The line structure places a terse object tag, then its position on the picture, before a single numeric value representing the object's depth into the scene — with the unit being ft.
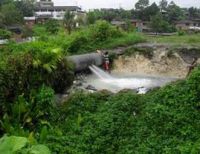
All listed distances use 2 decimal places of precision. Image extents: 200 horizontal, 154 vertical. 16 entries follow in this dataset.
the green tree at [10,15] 136.46
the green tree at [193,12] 194.08
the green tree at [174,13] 165.76
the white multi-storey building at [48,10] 197.65
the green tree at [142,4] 175.51
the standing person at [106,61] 76.43
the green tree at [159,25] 137.90
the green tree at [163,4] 185.16
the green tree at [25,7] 169.58
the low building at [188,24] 163.55
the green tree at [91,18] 141.18
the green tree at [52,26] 124.47
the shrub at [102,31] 87.04
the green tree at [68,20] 130.29
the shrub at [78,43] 81.20
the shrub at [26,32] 122.61
